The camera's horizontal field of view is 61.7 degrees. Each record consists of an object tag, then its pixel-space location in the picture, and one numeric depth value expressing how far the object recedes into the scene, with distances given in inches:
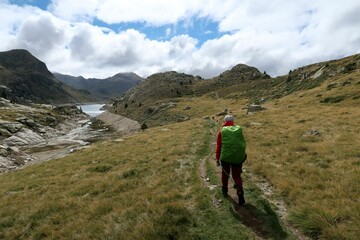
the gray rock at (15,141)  2734.3
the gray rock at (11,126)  3217.5
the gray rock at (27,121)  3825.8
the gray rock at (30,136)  3031.5
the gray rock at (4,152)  1870.9
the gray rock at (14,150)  2000.2
